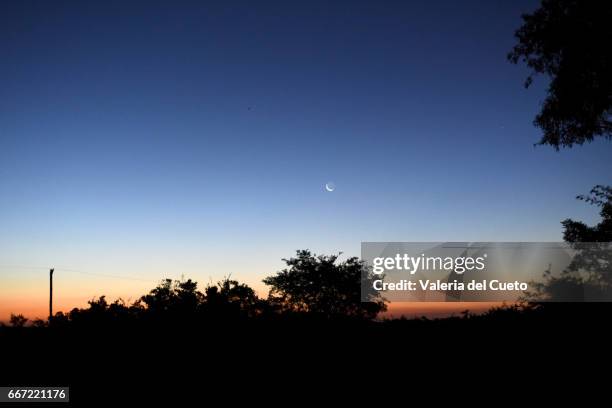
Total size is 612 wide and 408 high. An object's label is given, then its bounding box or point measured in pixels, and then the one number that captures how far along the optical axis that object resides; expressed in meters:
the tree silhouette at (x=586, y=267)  22.03
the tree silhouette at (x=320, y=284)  49.53
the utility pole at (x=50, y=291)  37.91
